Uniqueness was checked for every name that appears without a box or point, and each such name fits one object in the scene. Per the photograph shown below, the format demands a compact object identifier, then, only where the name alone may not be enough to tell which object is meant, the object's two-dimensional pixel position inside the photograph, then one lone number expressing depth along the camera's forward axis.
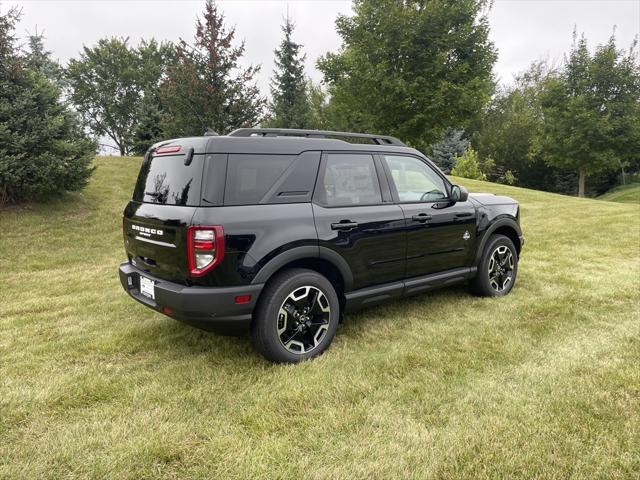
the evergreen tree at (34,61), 9.30
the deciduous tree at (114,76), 33.91
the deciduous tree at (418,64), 15.95
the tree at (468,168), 29.19
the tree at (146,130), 22.19
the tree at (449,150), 34.41
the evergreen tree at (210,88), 11.58
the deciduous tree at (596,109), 21.55
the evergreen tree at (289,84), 29.40
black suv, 2.97
